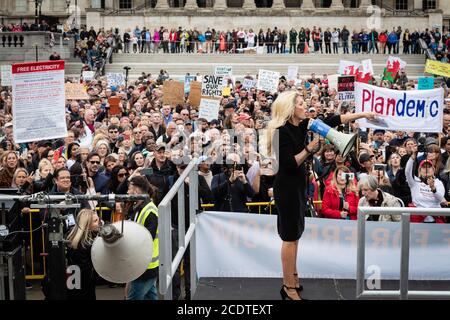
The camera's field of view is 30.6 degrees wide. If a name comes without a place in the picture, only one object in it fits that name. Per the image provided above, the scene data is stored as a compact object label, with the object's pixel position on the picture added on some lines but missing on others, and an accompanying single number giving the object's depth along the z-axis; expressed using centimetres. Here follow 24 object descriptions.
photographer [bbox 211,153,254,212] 952
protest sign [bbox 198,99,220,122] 1653
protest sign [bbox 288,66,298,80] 2916
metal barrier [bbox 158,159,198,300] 510
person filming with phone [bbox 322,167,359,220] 906
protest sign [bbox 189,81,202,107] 2003
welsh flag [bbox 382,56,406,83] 2833
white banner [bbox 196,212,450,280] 764
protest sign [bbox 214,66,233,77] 2387
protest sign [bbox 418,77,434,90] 2130
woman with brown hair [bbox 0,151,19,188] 1119
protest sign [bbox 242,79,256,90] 2552
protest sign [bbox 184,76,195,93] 2505
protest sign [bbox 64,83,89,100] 2044
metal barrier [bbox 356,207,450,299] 542
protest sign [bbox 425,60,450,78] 2480
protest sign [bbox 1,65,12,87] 2411
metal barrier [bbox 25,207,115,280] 988
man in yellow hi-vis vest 687
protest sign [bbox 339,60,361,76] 2560
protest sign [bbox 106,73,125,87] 2677
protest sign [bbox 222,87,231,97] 2408
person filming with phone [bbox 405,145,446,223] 973
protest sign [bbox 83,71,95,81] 3150
